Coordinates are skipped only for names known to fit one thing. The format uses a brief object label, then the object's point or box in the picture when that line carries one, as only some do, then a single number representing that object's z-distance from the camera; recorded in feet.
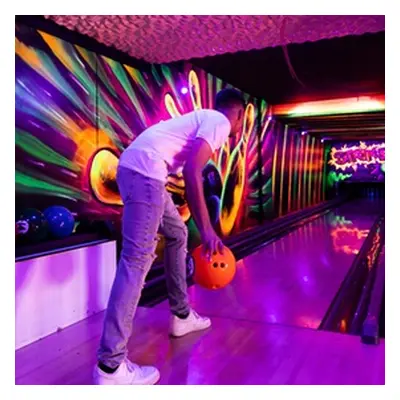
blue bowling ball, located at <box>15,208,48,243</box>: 7.07
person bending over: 5.03
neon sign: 43.96
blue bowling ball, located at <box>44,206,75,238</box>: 7.80
